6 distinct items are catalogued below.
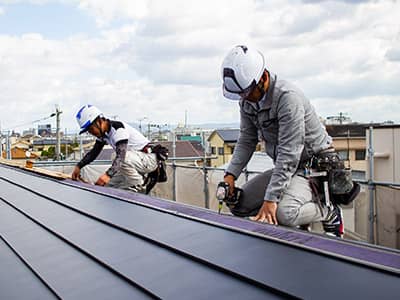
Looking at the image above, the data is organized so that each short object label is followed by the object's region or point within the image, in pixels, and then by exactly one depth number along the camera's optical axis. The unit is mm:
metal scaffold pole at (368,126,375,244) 4105
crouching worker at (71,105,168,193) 3934
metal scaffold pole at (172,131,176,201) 7406
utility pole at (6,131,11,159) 11414
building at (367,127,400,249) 4195
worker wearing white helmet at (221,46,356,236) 2129
